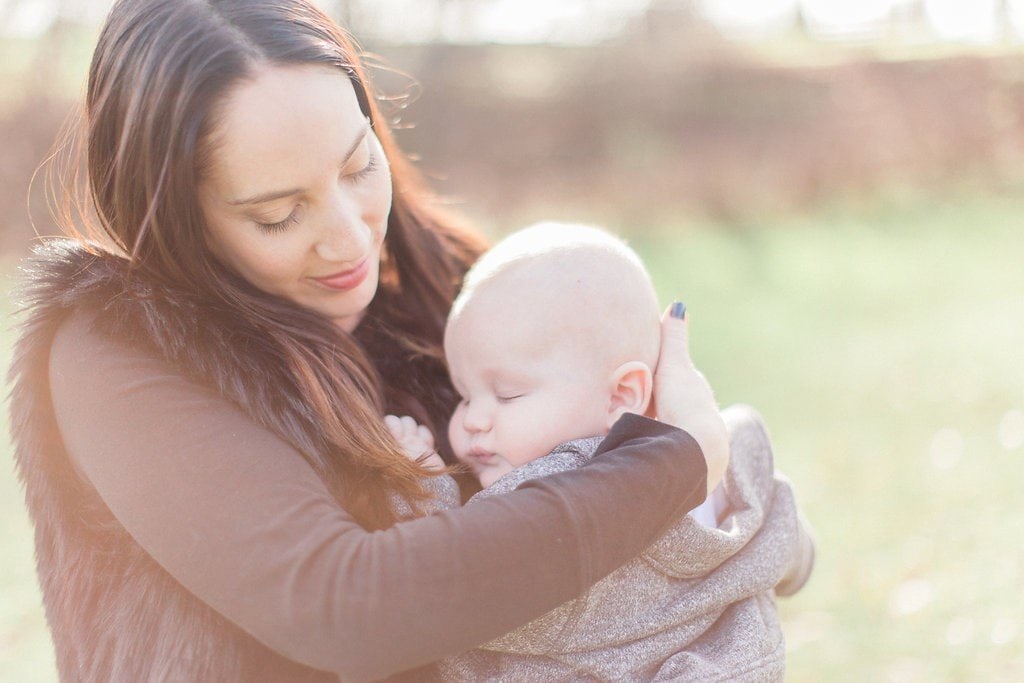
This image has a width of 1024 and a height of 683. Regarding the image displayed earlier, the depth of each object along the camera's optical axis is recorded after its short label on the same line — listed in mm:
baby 1132
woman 1036
